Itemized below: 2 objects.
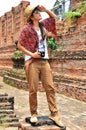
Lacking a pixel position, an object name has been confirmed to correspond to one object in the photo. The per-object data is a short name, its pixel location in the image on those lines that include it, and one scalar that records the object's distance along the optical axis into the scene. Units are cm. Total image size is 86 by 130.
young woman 554
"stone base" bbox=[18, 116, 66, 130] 547
